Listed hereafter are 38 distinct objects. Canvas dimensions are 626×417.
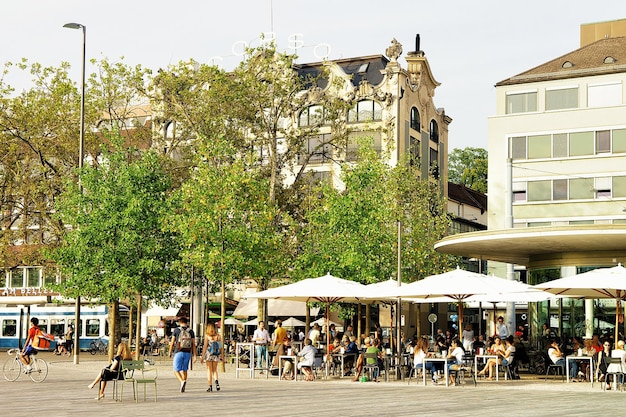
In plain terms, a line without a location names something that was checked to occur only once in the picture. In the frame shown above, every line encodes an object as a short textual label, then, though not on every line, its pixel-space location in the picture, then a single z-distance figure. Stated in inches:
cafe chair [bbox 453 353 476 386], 1136.2
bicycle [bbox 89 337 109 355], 2316.7
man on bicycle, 1139.3
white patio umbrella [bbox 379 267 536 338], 1126.4
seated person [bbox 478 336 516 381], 1192.8
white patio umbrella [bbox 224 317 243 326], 2347.4
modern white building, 2431.1
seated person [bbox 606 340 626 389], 1056.2
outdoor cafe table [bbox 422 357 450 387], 1103.6
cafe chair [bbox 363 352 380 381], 1170.6
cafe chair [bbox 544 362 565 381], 1230.3
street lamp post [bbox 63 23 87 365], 1659.7
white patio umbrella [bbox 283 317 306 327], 2188.7
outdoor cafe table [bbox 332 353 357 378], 1238.3
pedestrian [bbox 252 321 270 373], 1294.3
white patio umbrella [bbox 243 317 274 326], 2433.6
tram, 2635.3
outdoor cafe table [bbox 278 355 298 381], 1193.0
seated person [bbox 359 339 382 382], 1172.5
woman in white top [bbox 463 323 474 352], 1369.6
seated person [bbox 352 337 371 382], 1194.0
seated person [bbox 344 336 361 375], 1262.3
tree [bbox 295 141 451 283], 1802.4
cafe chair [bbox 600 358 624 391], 1054.4
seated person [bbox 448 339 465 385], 1113.4
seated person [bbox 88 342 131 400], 871.6
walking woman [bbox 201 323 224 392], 986.4
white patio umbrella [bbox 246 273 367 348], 1203.9
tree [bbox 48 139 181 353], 1678.2
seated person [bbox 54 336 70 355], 2335.1
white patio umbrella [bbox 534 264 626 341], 1079.0
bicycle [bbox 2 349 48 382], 1172.4
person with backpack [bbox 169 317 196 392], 973.8
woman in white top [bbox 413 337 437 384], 1144.2
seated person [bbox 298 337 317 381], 1184.2
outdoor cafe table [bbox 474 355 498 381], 1141.5
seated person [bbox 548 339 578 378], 1202.0
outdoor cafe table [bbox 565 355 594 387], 1127.0
